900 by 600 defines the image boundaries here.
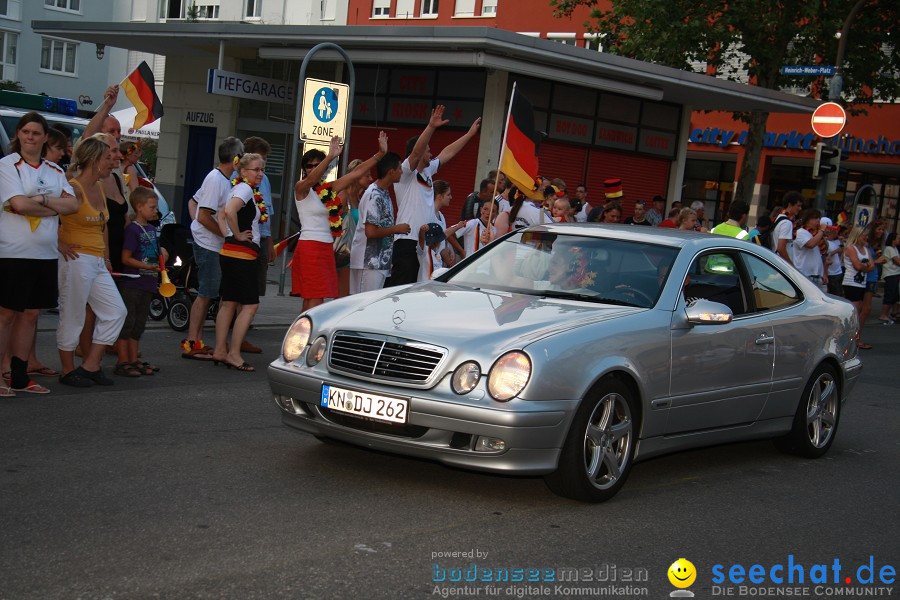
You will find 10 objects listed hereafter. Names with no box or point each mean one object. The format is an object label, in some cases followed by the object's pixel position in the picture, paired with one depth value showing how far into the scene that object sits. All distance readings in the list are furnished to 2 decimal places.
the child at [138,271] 9.20
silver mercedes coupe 5.74
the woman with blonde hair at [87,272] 8.26
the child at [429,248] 10.58
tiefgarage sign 18.80
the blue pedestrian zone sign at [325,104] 14.84
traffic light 20.64
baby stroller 11.97
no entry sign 20.45
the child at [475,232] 12.27
